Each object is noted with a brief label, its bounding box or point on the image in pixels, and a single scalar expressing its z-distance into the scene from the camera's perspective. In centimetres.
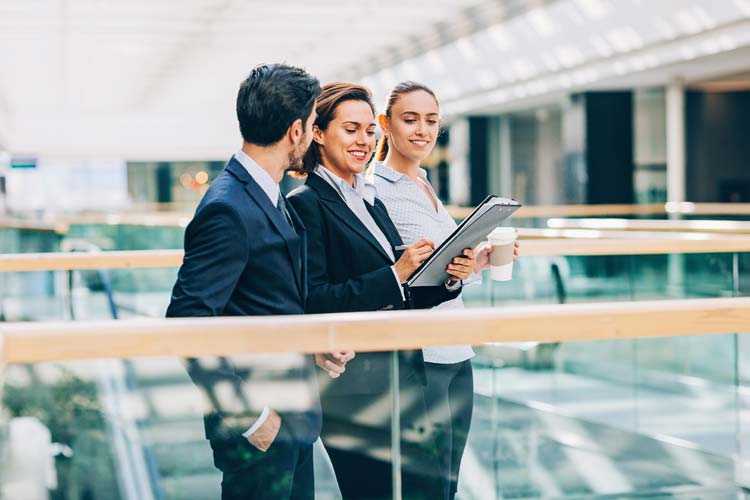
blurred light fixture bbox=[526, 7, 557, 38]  1800
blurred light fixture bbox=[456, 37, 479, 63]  2112
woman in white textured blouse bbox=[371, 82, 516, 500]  295
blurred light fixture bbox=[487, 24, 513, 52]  1958
